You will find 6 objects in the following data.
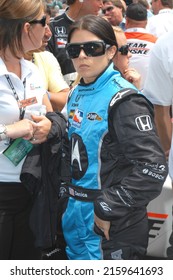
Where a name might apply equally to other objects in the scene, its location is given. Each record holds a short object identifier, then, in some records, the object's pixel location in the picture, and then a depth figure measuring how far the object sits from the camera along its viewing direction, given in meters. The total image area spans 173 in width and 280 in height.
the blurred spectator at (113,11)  6.03
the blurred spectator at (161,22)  6.15
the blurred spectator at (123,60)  2.90
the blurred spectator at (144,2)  7.69
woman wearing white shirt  2.05
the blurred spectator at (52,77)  2.87
